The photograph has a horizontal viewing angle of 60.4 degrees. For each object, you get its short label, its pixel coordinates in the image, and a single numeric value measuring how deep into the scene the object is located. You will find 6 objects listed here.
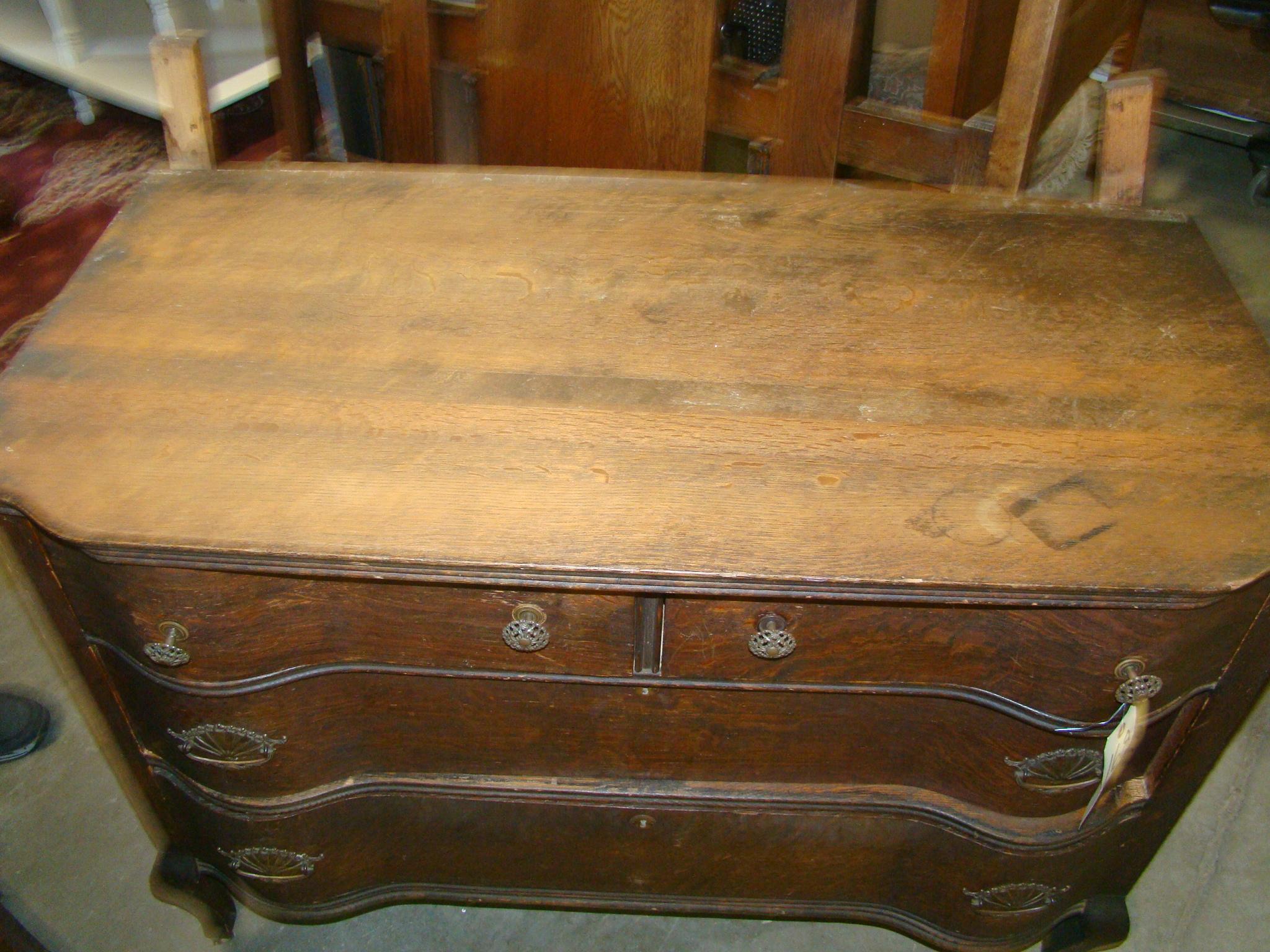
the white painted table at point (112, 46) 2.02
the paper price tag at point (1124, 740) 1.15
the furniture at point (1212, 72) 3.09
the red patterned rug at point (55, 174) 1.93
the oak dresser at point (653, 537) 1.02
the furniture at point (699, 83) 1.58
